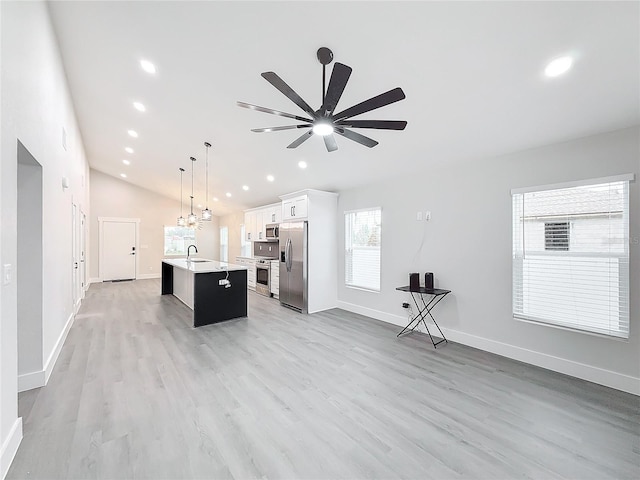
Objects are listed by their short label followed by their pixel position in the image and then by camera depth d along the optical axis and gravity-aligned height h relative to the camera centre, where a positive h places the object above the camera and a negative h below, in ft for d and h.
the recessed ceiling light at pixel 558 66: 6.99 +4.43
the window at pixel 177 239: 33.96 +0.01
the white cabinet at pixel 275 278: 22.03 -3.05
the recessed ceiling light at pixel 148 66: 10.61 +6.61
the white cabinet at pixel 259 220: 23.82 +1.80
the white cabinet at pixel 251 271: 26.35 -2.97
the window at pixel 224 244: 35.22 -0.59
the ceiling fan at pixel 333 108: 6.07 +3.16
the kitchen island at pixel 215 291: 15.23 -2.99
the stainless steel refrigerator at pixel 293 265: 18.01 -1.71
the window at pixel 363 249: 16.78 -0.53
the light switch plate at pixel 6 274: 5.66 -0.73
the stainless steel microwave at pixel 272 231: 23.03 +0.72
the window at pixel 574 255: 9.00 -0.49
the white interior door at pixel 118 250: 30.14 -1.23
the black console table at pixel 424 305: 12.64 -3.19
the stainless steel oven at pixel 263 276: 23.32 -3.15
